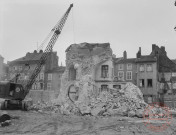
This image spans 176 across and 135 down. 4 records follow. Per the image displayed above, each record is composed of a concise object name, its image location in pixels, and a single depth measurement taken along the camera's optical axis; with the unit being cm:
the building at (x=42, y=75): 5759
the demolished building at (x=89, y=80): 3766
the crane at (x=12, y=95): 3322
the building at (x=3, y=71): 6911
